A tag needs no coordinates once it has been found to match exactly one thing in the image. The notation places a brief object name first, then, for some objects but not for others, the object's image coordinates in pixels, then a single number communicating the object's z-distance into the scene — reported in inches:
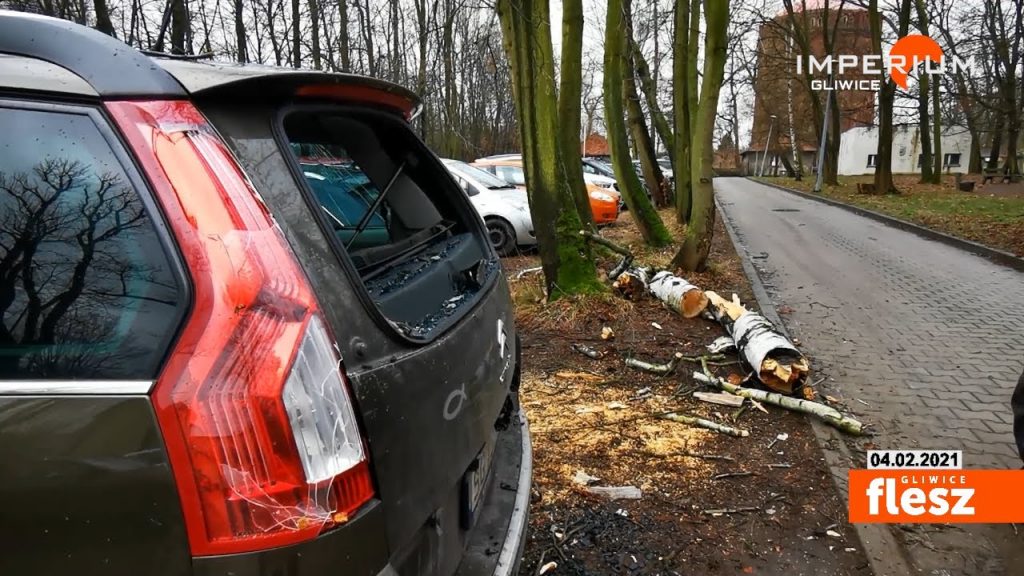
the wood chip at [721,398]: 173.2
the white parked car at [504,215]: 422.0
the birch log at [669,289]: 250.1
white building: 2480.3
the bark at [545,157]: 261.9
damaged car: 44.5
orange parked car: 554.3
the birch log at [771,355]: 174.1
